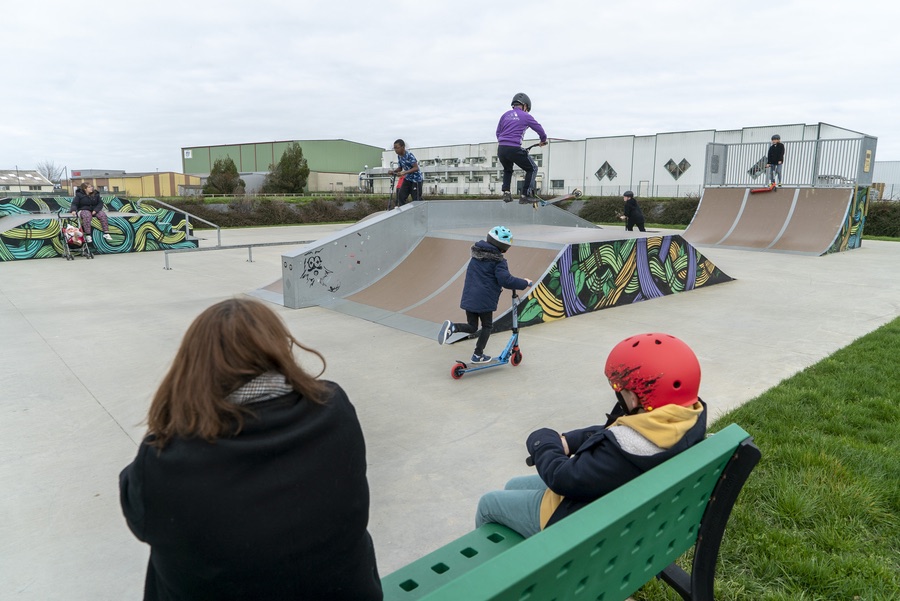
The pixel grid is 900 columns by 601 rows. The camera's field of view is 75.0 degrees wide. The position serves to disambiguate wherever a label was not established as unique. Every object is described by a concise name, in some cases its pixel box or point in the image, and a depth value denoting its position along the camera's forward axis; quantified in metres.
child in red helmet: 1.89
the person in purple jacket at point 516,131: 9.14
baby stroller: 15.36
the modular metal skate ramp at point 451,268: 8.03
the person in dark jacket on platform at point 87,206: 15.61
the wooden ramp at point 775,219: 16.14
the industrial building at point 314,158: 77.19
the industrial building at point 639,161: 39.91
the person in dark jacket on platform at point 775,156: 16.86
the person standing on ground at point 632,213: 15.61
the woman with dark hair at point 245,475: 1.36
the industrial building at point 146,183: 74.25
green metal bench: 1.37
